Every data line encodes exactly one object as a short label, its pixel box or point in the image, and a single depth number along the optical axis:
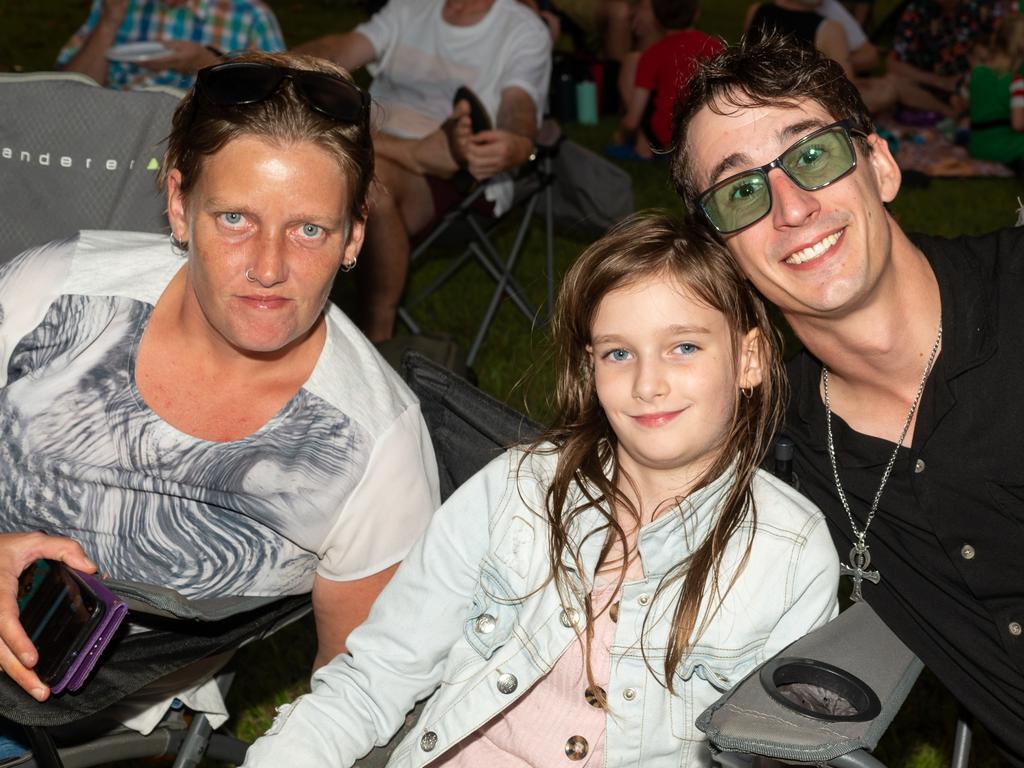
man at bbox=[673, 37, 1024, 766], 2.35
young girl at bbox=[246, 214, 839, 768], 2.34
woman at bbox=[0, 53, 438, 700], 2.43
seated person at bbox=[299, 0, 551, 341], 5.38
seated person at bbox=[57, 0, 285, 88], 5.54
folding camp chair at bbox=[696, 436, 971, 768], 1.90
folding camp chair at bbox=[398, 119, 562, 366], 5.62
